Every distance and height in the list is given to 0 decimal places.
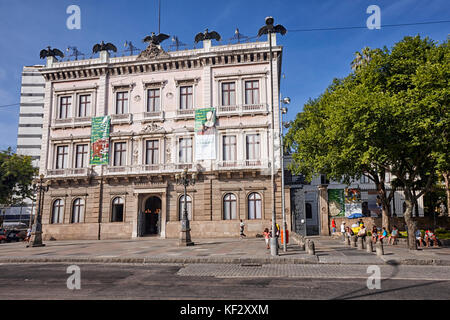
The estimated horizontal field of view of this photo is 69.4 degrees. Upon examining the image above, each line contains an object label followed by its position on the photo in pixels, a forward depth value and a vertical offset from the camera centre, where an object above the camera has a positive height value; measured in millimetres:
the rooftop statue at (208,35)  30952 +16152
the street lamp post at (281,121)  17281 +6284
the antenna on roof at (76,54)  33969 +15774
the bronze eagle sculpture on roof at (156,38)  31953 +16450
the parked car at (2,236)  35316 -3188
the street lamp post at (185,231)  21344 -1637
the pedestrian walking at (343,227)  28327 -1959
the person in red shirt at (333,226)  31303 -2015
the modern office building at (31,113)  81500 +23767
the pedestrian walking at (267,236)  19172 -1836
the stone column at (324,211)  32375 -582
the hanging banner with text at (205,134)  29328 +6454
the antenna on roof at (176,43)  31859 +15843
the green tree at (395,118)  17453 +4812
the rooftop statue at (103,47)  32844 +16079
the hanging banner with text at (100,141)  31000 +6226
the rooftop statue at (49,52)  34094 +16062
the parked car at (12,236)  36856 -3309
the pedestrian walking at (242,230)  27016 -2014
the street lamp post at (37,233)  24412 -1992
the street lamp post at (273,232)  15852 -1334
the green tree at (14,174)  38344 +3908
